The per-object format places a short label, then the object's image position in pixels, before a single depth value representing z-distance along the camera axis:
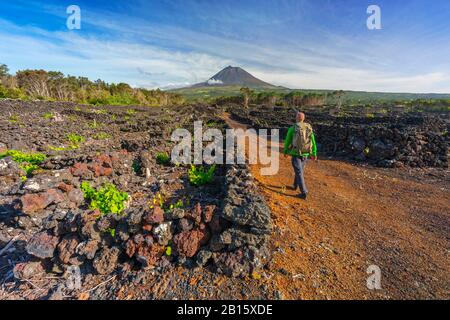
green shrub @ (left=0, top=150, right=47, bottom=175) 7.30
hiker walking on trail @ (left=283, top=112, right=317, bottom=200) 5.62
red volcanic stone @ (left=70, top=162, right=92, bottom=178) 6.02
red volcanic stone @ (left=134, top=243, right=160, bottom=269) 3.37
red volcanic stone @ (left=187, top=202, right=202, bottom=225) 3.58
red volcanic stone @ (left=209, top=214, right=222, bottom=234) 3.55
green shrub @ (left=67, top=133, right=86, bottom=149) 12.98
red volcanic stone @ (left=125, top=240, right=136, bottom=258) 3.43
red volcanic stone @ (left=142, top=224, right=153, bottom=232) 3.49
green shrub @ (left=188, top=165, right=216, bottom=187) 6.50
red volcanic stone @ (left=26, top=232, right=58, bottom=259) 3.44
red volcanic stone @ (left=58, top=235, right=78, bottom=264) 3.44
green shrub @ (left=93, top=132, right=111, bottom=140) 14.60
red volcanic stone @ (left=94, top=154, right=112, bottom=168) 6.88
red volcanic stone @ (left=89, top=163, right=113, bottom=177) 6.47
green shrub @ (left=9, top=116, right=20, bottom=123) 17.10
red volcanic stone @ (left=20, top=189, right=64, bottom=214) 4.58
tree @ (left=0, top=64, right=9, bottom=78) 59.11
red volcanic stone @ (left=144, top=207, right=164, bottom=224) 3.49
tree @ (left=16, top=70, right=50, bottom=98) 55.92
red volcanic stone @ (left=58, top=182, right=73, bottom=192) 5.19
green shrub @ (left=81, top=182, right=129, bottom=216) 4.50
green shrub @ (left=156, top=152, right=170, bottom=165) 8.64
